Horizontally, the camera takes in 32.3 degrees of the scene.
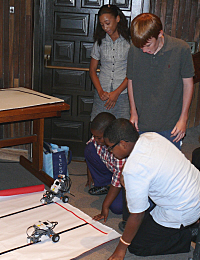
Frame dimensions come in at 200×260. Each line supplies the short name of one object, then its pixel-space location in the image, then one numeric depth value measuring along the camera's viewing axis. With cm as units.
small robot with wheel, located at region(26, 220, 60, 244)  207
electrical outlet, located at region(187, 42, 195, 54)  332
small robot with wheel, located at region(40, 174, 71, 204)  255
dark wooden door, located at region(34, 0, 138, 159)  326
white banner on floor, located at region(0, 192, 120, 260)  200
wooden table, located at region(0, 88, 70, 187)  256
